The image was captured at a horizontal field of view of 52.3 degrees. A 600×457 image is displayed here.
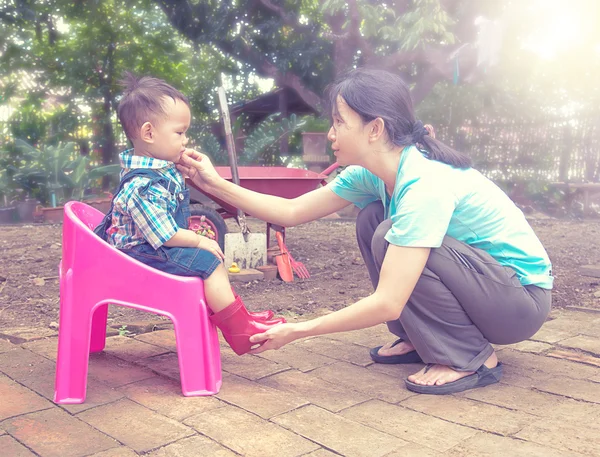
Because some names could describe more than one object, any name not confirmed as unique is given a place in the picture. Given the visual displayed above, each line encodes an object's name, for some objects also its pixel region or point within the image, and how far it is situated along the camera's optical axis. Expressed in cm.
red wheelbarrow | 477
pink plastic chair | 186
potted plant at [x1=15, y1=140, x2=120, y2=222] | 900
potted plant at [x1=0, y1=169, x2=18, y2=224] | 872
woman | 184
